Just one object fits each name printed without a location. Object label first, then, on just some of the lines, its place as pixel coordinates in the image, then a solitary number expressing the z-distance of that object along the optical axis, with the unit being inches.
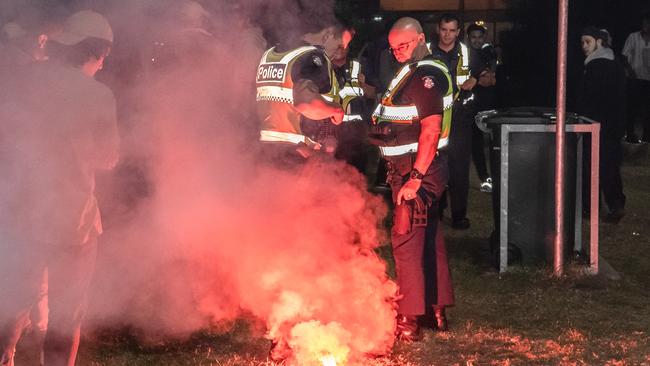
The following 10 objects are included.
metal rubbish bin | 271.0
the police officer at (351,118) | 295.4
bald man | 207.2
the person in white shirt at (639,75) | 573.9
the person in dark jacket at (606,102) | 348.2
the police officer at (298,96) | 216.7
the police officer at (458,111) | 318.3
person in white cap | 164.4
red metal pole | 255.0
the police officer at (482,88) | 359.9
